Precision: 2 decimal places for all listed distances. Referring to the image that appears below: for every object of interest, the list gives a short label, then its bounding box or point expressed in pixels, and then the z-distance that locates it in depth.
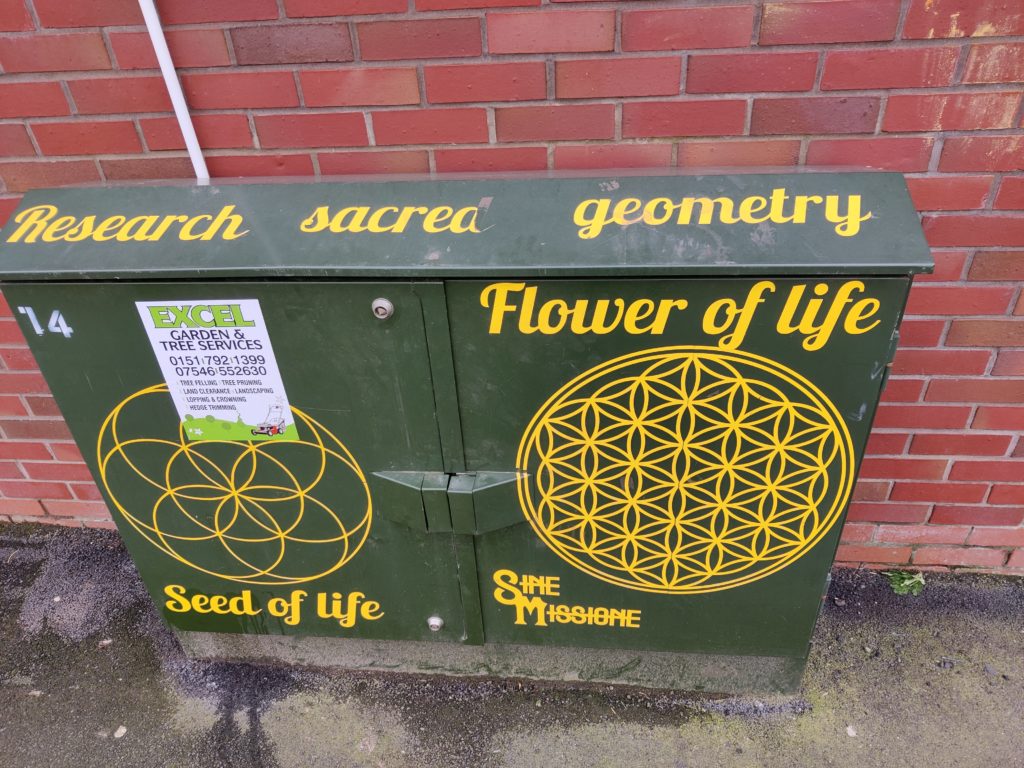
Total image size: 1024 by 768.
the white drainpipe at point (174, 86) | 1.60
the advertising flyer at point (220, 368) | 1.53
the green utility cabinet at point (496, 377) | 1.42
